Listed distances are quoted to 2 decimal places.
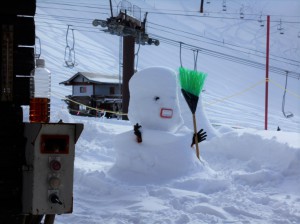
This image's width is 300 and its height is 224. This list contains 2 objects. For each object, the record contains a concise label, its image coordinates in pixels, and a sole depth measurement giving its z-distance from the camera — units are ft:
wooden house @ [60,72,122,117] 85.15
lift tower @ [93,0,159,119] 50.62
